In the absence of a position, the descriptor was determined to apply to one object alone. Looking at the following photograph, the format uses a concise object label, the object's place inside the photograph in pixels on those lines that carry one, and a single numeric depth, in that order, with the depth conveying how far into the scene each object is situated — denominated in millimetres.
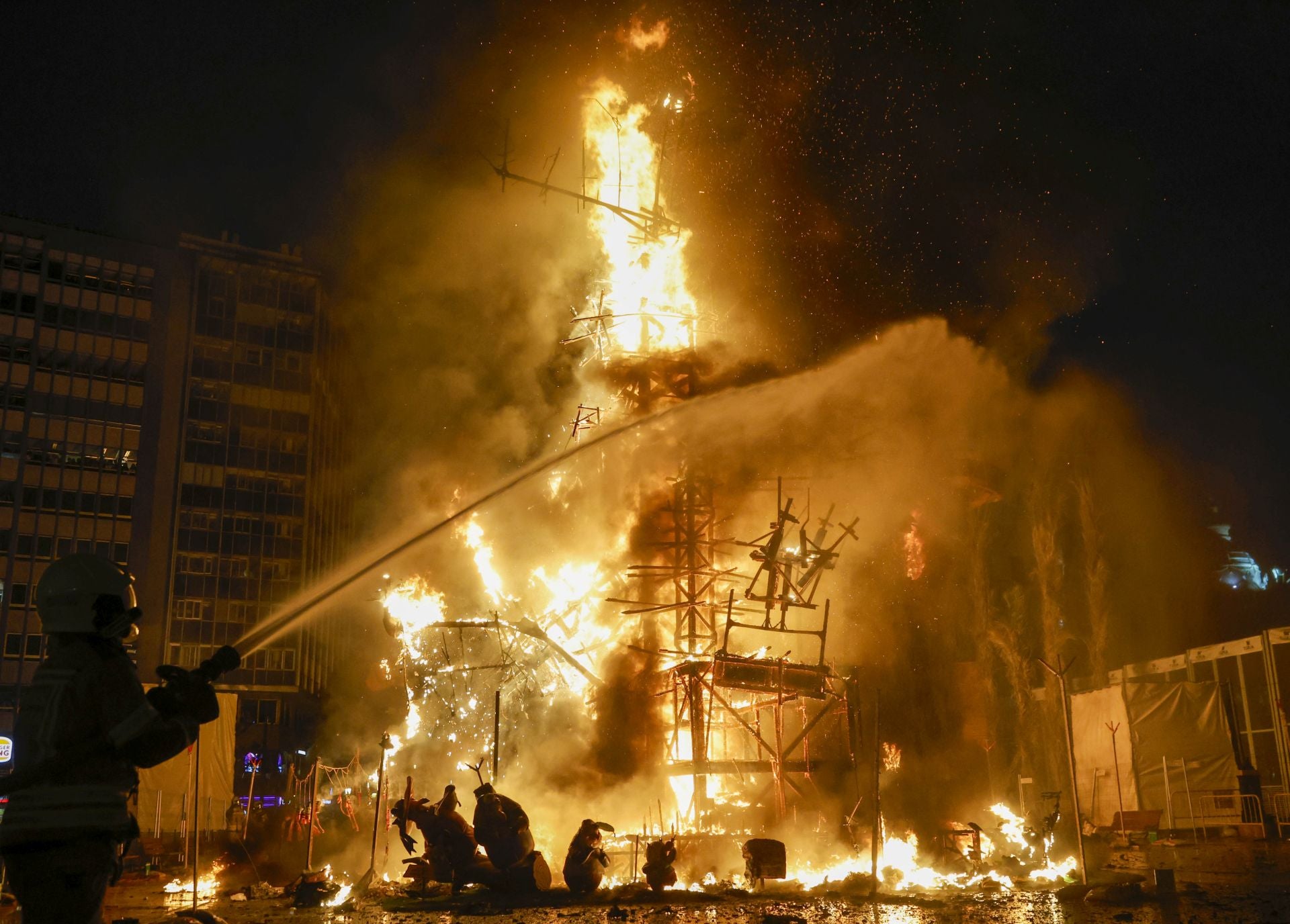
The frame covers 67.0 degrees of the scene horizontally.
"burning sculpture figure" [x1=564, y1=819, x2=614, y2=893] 19281
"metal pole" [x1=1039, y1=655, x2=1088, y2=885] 15863
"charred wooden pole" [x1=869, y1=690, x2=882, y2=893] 16453
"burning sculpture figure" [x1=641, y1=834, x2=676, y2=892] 19234
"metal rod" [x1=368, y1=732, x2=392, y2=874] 19172
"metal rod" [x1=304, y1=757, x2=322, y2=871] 21078
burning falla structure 24641
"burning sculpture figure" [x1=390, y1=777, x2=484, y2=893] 19797
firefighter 5812
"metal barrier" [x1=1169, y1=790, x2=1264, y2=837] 26578
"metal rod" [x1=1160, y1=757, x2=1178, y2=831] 27000
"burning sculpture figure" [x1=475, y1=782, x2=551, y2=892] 19406
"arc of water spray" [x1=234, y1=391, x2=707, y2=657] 15547
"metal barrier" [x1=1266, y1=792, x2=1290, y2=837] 26297
